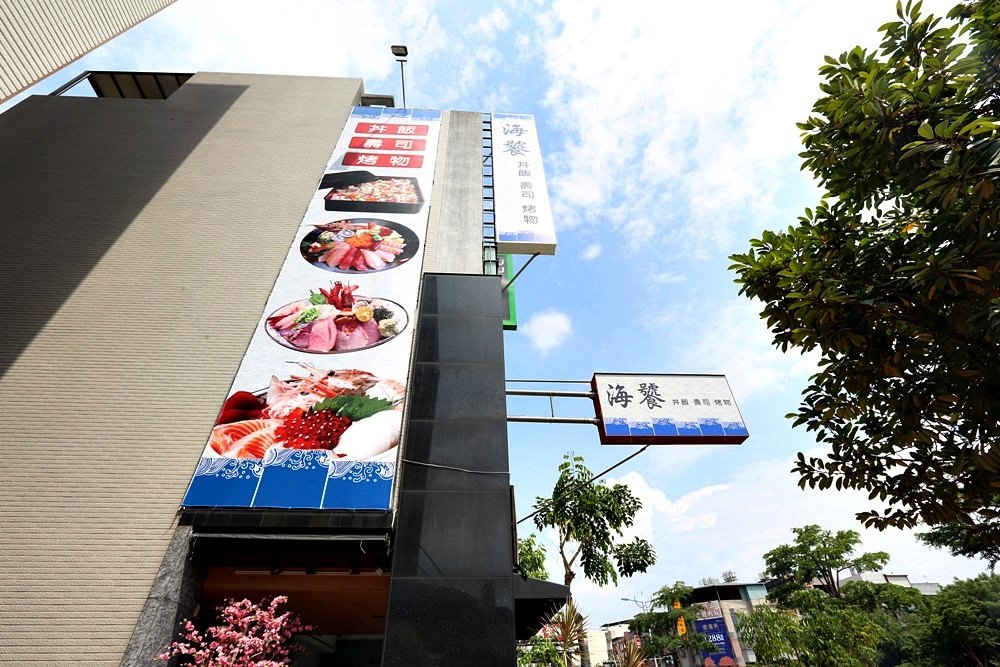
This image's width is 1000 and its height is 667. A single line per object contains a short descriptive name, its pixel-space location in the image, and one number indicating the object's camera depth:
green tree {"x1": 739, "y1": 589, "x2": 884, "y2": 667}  20.78
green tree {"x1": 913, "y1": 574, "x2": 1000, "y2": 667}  26.42
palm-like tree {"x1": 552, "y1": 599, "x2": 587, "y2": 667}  8.23
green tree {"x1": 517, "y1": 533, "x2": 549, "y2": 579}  19.25
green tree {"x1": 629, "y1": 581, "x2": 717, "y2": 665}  41.81
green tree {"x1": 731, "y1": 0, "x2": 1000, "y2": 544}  3.51
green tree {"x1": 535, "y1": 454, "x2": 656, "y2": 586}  16.58
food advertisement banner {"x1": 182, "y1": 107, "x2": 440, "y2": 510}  6.80
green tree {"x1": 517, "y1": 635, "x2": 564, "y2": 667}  15.04
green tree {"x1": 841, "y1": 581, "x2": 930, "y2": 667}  31.86
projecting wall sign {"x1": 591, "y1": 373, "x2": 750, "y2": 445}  8.65
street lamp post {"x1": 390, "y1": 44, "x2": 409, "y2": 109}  16.03
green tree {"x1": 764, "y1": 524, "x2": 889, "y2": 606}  33.75
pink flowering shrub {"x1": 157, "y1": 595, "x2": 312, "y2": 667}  5.54
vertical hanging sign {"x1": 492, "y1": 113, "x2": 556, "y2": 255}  11.23
